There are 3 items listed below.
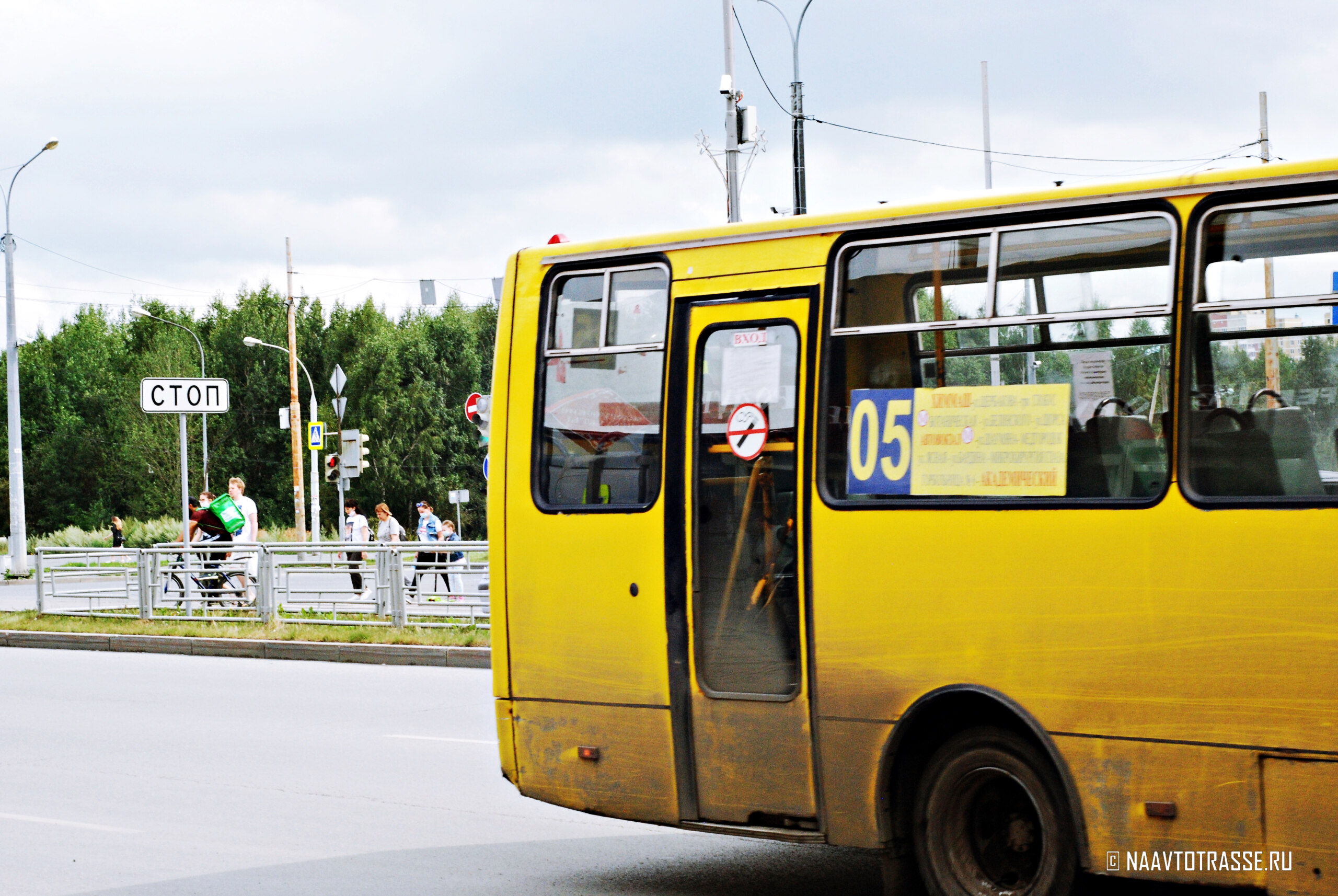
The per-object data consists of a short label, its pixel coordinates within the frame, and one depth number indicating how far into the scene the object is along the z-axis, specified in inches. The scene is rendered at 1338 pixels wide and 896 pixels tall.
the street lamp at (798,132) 1125.7
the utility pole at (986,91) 1761.8
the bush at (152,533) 2017.7
